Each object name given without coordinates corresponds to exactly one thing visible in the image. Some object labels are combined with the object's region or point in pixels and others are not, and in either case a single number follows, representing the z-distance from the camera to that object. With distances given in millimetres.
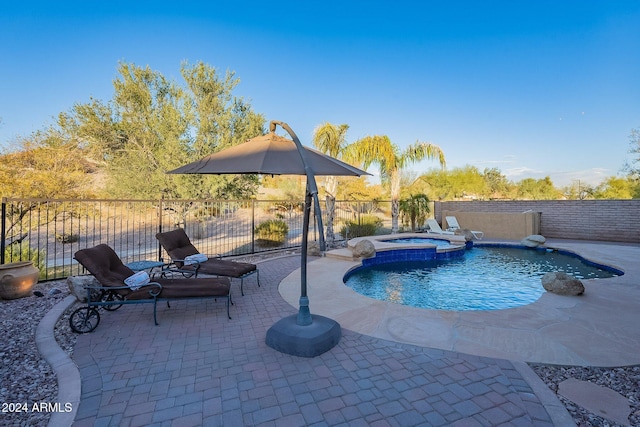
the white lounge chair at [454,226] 11750
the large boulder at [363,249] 7211
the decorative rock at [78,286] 3916
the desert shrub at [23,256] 5418
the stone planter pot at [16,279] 3961
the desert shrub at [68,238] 12473
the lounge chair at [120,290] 3316
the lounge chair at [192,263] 4578
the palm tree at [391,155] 11094
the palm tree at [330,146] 9445
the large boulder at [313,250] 7759
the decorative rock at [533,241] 9664
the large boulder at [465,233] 10281
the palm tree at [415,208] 13523
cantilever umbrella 2668
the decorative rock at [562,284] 4328
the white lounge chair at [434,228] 11609
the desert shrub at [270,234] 10438
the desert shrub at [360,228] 11578
